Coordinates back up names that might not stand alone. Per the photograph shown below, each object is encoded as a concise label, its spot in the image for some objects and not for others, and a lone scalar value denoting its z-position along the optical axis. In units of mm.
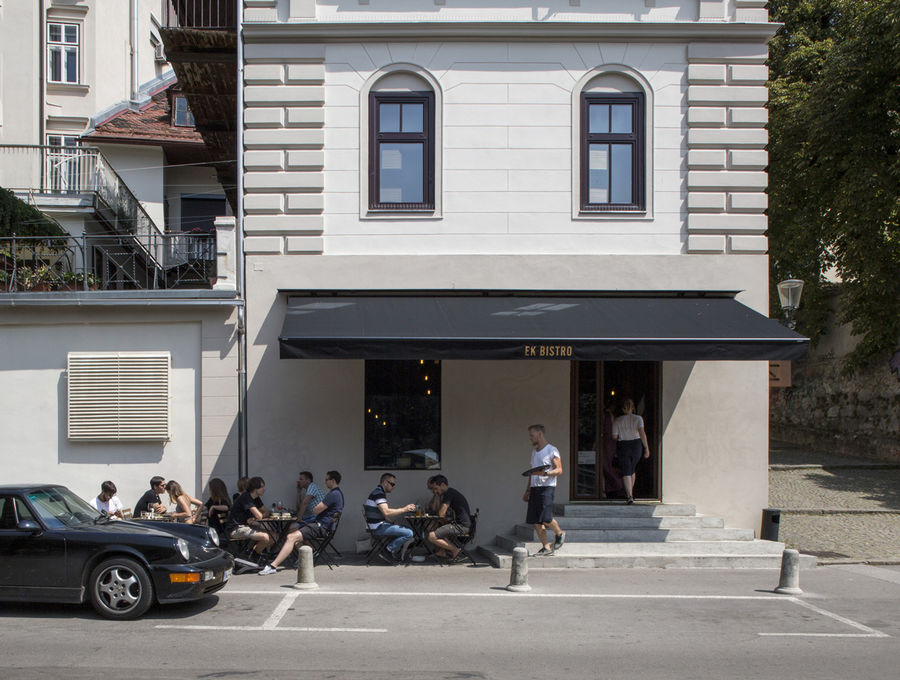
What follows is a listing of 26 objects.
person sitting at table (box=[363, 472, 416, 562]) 11539
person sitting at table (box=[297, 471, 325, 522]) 11648
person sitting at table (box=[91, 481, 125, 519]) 11586
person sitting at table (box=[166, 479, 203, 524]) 11742
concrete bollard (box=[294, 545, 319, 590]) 9961
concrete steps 11516
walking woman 12523
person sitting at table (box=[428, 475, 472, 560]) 11617
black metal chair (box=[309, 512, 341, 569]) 11367
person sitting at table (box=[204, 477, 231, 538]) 11703
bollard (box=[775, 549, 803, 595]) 9900
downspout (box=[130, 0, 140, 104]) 29812
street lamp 15352
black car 8383
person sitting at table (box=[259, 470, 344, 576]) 11219
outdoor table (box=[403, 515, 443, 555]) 11828
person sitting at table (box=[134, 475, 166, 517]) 11711
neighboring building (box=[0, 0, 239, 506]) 12617
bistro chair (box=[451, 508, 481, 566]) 11734
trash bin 12500
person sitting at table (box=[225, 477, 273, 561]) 11023
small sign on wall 13250
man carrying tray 11227
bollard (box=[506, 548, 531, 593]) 9961
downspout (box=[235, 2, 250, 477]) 12688
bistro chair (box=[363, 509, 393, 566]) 11688
